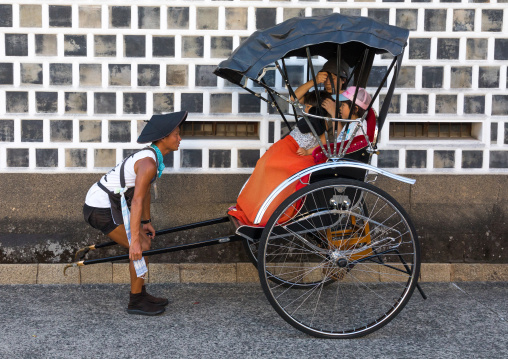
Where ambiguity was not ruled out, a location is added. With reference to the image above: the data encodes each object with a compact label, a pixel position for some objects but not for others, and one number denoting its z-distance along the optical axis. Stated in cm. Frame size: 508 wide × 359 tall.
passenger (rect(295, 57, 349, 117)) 459
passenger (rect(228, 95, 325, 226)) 441
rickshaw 403
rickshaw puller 443
